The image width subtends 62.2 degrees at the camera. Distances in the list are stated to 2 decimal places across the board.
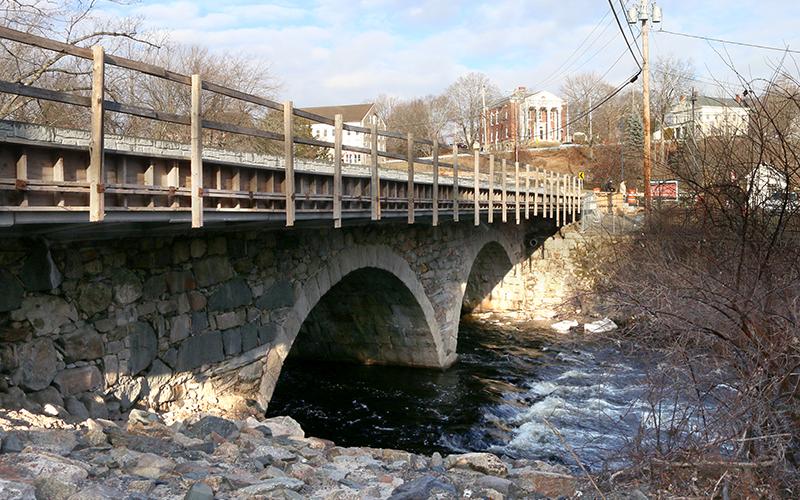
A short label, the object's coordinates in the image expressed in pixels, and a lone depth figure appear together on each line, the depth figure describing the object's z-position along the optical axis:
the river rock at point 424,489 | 4.48
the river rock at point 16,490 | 3.22
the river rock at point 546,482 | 5.06
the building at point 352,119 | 51.62
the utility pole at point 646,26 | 22.55
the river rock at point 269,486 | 4.05
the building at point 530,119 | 62.72
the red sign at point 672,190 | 15.07
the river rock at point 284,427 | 6.39
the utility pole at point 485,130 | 63.19
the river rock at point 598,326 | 16.75
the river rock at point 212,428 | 5.45
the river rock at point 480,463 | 5.59
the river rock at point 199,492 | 3.74
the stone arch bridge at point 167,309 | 5.14
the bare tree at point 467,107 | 68.88
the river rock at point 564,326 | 20.98
